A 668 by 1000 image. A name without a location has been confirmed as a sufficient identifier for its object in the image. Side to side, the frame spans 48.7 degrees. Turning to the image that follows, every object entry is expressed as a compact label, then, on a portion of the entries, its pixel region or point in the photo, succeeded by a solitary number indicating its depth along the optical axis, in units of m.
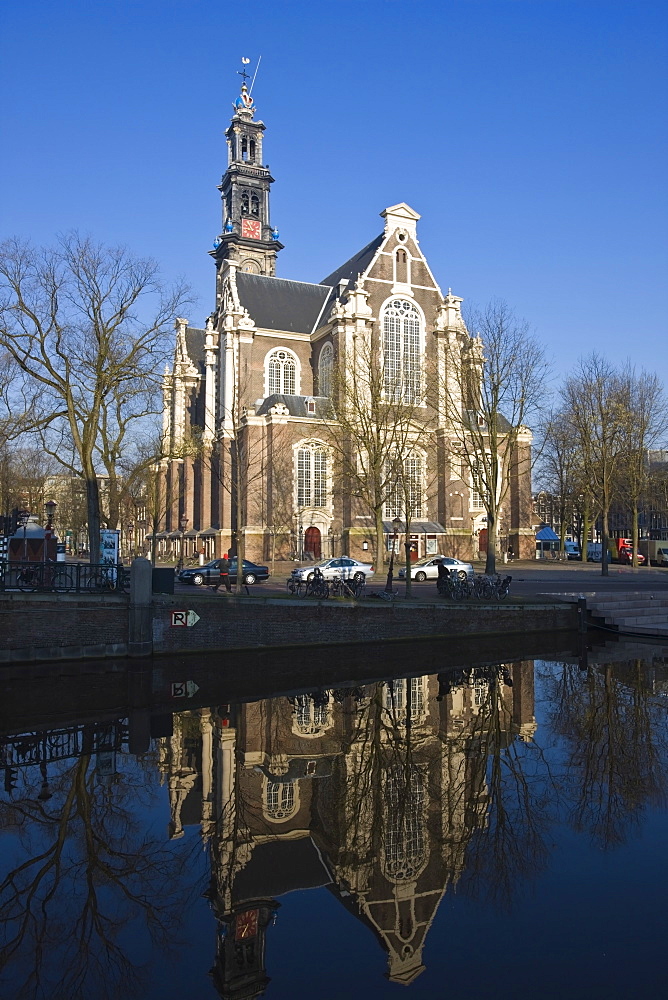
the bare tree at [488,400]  36.03
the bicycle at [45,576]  21.03
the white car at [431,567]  39.41
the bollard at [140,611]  20.34
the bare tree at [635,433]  50.16
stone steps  26.66
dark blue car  38.78
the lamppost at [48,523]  25.63
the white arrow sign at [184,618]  20.92
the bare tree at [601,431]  47.34
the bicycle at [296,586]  26.67
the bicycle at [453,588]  26.31
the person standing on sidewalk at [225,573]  28.94
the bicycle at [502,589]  26.94
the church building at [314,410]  54.47
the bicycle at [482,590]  26.67
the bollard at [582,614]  26.36
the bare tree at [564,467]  55.00
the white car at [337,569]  36.66
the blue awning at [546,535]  70.06
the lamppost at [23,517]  35.51
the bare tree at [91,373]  26.84
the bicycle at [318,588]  24.55
